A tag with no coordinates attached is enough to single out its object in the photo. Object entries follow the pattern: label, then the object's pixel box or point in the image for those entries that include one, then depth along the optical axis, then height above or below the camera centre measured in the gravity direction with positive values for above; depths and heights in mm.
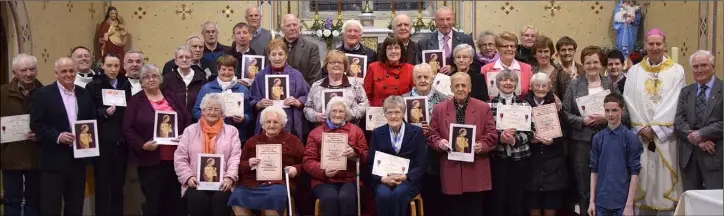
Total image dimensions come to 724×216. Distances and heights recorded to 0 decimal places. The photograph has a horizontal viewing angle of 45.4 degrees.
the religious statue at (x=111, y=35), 12449 +879
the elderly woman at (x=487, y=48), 8383 +423
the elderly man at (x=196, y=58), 8188 +344
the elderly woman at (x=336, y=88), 7625 +16
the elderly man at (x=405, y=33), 8430 +578
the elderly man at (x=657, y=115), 7691 -224
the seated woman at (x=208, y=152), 7281 -504
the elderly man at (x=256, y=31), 9266 +679
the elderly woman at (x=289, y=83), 7785 +66
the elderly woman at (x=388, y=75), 7867 +159
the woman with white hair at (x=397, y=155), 7195 -528
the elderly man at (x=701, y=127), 7344 -317
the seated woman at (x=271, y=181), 7223 -643
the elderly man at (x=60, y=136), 7195 -336
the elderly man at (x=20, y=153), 7102 -474
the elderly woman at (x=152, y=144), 7598 -428
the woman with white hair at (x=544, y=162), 7676 -634
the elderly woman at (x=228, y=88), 7785 +53
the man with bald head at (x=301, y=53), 8453 +395
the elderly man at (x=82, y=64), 7766 +282
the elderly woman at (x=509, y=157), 7516 -575
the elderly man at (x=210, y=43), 8656 +516
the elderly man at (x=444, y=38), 8594 +539
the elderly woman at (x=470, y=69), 7793 +205
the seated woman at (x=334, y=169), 7238 -605
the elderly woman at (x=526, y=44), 8523 +466
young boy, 7055 -595
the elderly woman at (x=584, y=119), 7699 -251
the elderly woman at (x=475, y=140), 7367 -408
